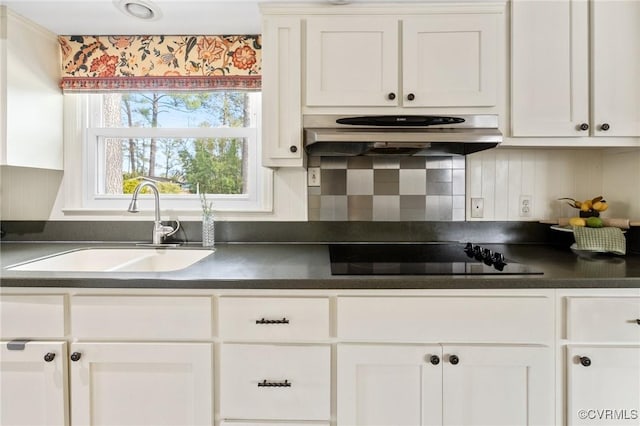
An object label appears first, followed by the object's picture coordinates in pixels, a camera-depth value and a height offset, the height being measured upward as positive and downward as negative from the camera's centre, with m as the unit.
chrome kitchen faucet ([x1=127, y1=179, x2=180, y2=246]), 1.73 -0.08
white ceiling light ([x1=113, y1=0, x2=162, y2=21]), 1.55 +0.93
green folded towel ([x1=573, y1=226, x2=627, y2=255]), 1.53 -0.12
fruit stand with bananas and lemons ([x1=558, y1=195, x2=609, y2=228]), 1.62 +0.00
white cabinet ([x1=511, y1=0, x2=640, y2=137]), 1.52 +0.63
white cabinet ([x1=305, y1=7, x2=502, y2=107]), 1.54 +0.69
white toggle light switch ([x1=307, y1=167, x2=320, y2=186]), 1.86 +0.20
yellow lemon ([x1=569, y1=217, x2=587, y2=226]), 1.62 -0.05
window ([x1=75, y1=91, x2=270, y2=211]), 1.95 +0.36
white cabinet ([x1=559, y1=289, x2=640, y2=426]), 1.20 -0.48
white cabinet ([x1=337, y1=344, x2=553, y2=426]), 1.19 -0.59
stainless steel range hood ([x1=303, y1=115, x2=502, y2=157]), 1.44 +0.34
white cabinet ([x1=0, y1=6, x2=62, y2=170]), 1.57 +0.56
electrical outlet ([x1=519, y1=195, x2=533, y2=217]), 1.86 +0.02
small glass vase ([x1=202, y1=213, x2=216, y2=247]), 1.79 -0.09
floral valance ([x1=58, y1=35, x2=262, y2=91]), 1.86 +0.79
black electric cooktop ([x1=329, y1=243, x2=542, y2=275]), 1.26 -0.20
